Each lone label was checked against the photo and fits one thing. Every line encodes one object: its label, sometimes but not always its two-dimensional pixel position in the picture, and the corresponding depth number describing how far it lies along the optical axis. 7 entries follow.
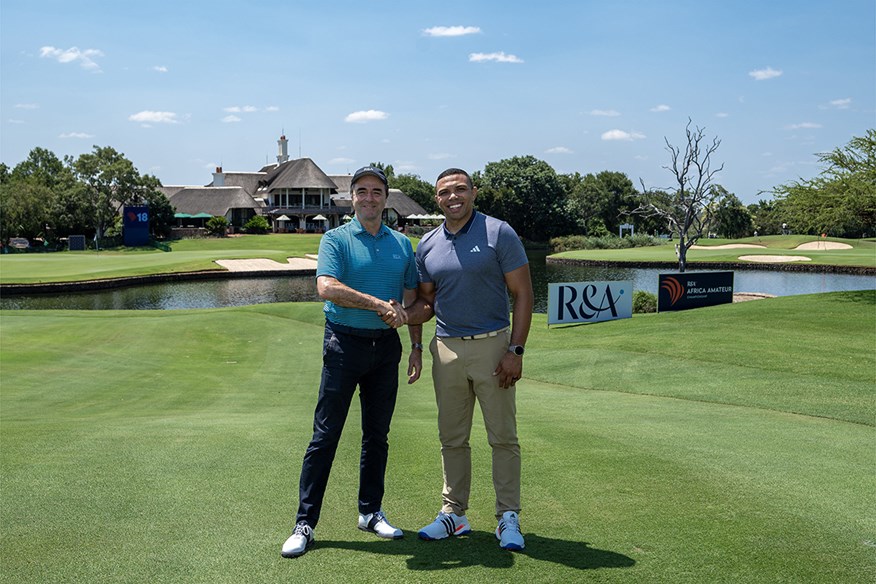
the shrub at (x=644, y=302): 27.12
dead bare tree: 39.75
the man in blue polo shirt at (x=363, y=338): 4.84
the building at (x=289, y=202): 96.38
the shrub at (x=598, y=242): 87.44
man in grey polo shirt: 4.96
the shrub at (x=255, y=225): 88.74
